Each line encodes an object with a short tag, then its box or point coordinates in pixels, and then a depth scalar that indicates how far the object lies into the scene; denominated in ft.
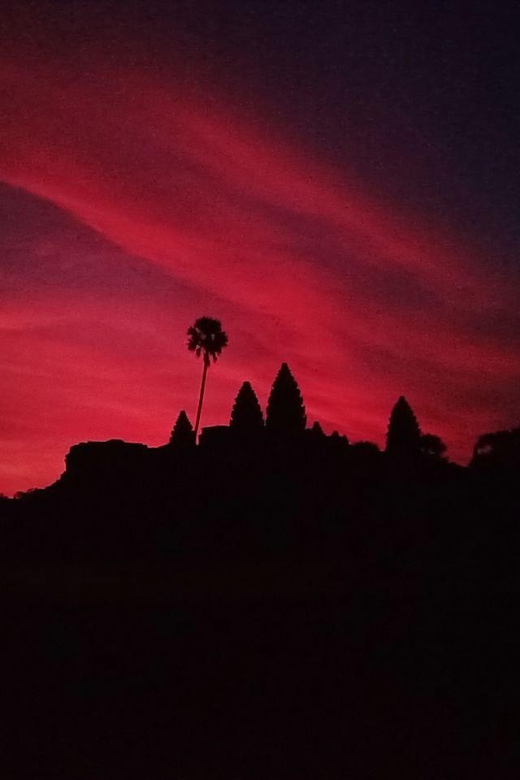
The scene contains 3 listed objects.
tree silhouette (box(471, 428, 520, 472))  99.43
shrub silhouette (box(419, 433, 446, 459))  198.59
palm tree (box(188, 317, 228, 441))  219.00
